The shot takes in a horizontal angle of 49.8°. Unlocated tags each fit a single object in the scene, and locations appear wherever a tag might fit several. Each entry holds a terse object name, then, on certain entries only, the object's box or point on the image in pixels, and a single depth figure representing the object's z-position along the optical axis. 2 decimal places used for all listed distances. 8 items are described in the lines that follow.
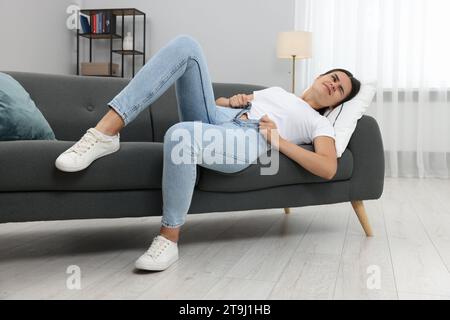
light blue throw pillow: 1.86
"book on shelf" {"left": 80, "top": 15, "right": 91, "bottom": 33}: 5.12
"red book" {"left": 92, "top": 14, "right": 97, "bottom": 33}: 5.09
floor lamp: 4.38
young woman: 1.62
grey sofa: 1.56
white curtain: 4.42
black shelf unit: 5.05
